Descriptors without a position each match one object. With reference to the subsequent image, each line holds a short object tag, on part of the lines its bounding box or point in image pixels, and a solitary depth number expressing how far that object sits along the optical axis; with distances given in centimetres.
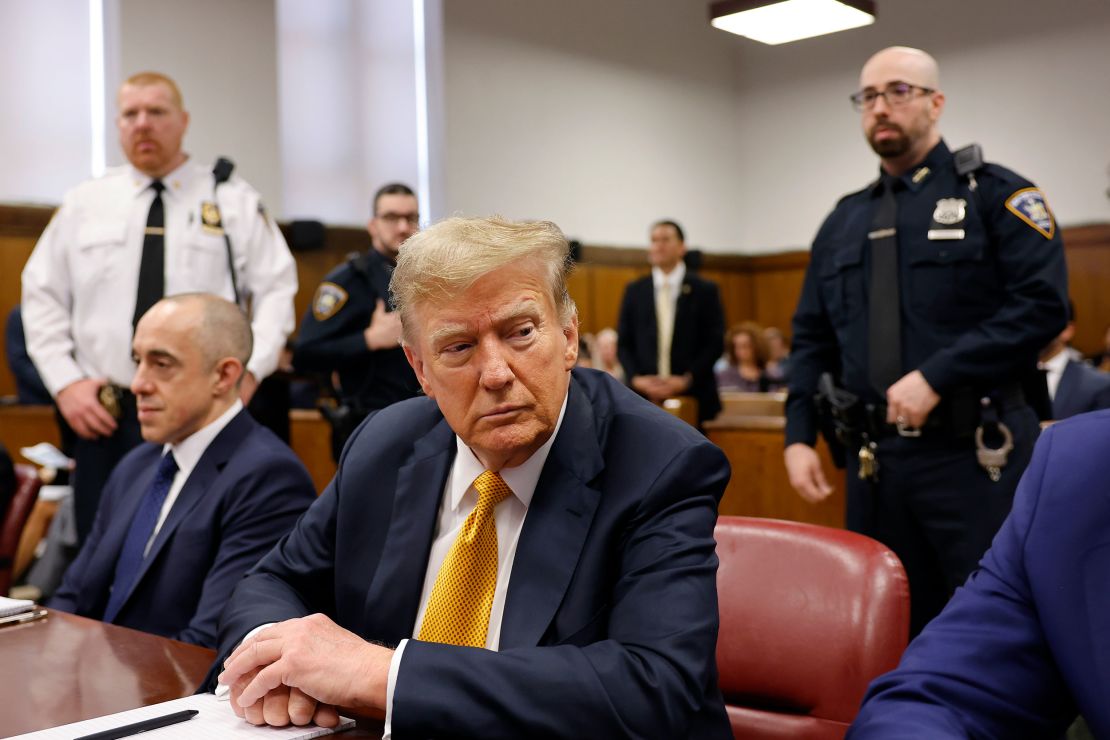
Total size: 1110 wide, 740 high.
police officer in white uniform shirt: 327
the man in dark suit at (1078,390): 393
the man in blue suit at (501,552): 121
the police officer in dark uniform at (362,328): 398
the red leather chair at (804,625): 149
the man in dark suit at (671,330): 677
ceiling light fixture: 721
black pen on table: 120
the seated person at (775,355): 977
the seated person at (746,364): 987
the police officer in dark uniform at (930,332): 270
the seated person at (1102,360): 969
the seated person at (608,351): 886
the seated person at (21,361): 525
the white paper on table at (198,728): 121
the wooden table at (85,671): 133
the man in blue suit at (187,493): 218
